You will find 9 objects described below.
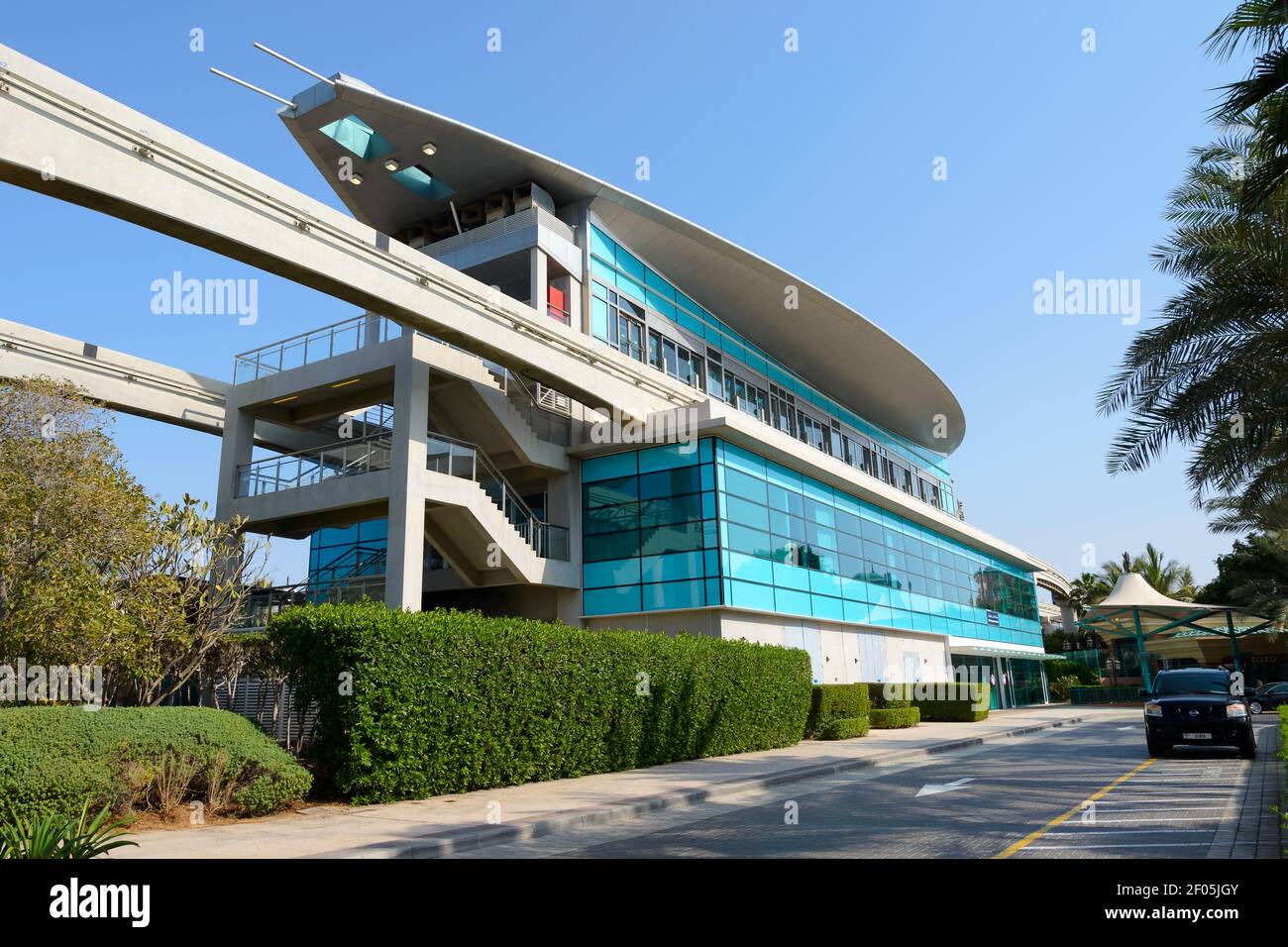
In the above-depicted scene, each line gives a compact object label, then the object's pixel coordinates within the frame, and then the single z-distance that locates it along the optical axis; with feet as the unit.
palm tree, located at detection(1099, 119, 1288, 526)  49.06
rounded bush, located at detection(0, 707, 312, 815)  29.63
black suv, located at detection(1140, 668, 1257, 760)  52.80
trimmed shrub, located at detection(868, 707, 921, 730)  92.38
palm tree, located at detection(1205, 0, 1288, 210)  33.50
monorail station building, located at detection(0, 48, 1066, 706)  56.95
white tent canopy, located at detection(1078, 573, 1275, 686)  151.94
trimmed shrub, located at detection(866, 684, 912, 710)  104.99
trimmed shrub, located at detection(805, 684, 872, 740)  82.58
